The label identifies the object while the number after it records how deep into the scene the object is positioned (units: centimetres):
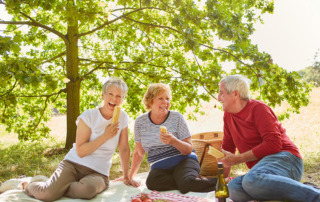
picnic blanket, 374
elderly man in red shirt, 300
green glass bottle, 293
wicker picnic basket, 514
